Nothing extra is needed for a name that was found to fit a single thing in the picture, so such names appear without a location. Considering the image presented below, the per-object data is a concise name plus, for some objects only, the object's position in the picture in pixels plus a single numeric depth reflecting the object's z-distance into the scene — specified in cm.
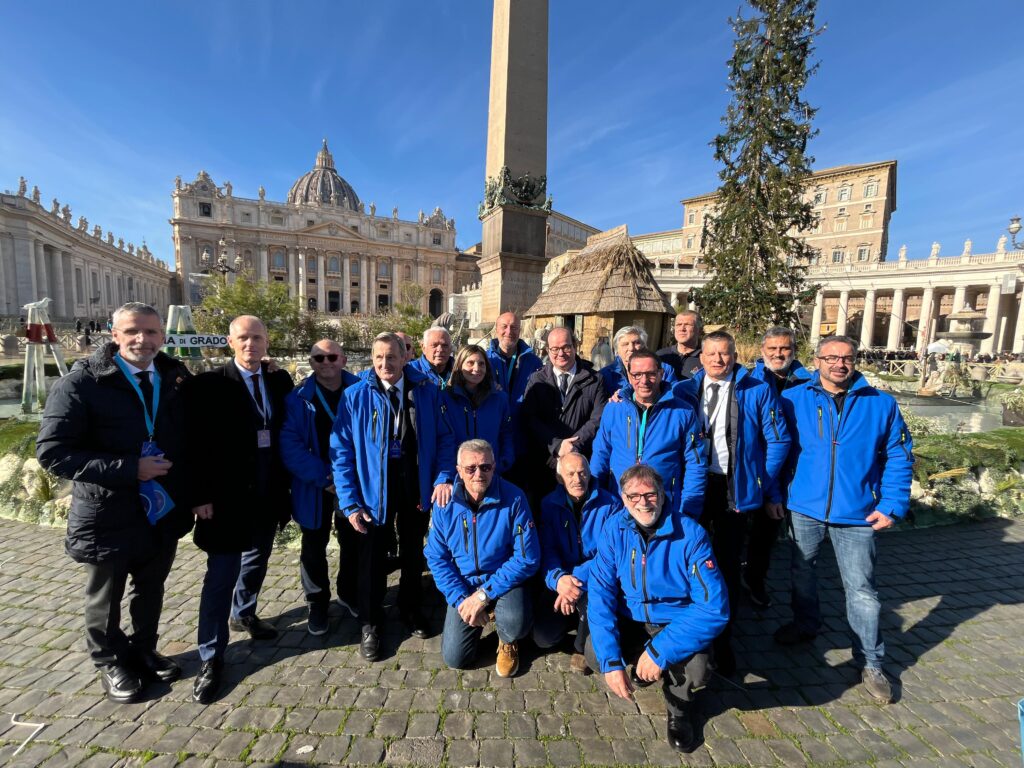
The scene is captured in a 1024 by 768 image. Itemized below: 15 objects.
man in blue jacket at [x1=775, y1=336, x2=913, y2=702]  274
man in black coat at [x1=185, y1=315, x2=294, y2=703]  270
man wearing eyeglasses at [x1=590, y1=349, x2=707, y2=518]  283
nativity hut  779
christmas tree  1112
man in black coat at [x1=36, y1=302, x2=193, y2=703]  231
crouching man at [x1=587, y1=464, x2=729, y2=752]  233
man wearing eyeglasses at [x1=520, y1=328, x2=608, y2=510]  352
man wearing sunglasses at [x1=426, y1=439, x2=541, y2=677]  277
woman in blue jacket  332
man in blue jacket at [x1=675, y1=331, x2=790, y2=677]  296
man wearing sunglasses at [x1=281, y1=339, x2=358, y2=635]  296
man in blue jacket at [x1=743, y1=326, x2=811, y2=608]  358
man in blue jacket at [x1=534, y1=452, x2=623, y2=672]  275
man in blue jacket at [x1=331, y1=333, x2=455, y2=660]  296
